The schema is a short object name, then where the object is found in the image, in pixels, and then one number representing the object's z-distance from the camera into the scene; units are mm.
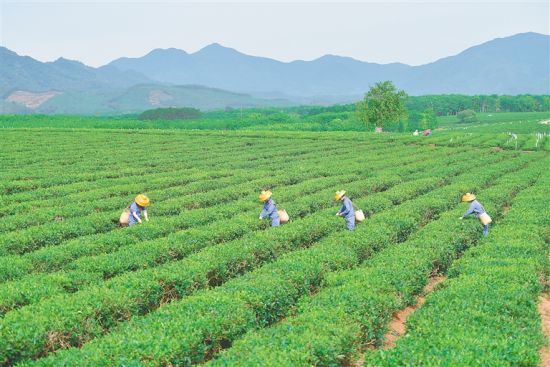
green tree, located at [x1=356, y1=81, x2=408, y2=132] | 95562
